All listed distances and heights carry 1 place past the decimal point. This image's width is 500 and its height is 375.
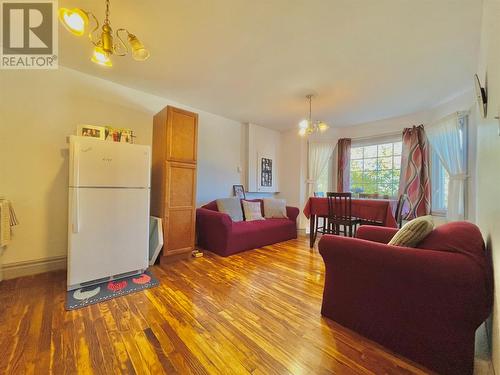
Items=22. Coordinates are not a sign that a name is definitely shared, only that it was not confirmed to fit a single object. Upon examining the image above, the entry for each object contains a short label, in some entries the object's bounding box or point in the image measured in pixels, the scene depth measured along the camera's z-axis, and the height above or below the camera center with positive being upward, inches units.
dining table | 110.3 -14.2
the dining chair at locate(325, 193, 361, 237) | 122.5 -15.8
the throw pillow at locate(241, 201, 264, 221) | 152.5 -19.8
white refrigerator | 74.7 -11.1
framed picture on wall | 185.8 +11.4
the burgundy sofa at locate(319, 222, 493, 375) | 41.5 -24.6
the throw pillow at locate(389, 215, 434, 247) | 52.4 -11.9
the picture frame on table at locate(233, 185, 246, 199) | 170.2 -5.2
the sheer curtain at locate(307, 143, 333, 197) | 183.6 +23.3
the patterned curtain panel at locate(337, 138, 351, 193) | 176.6 +19.1
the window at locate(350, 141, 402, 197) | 156.3 +15.4
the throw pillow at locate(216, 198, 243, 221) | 140.9 -16.2
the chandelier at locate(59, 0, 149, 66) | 46.3 +37.5
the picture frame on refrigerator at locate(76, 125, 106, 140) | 87.6 +22.7
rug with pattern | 69.3 -41.1
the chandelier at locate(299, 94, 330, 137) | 113.7 +35.1
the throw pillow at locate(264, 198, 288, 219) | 163.8 -18.5
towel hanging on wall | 76.4 -16.0
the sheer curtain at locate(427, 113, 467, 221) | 111.7 +17.7
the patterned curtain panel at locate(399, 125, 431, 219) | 136.0 +10.9
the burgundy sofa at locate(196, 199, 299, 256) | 120.2 -30.7
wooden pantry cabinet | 104.0 +2.9
